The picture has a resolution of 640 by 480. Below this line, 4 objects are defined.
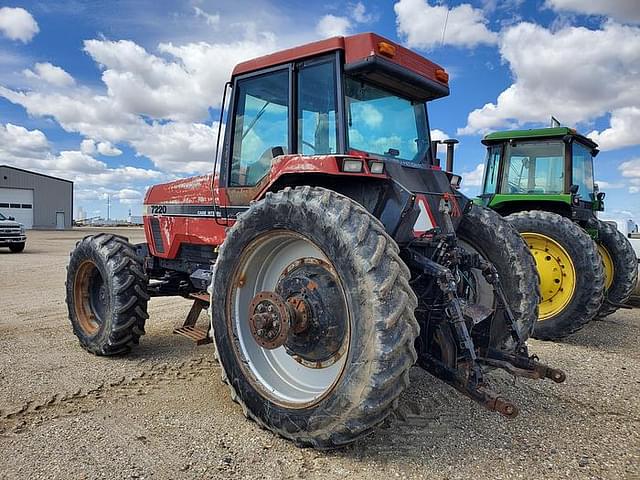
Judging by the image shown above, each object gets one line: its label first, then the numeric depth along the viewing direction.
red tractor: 2.73
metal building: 41.28
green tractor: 6.05
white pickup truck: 18.26
